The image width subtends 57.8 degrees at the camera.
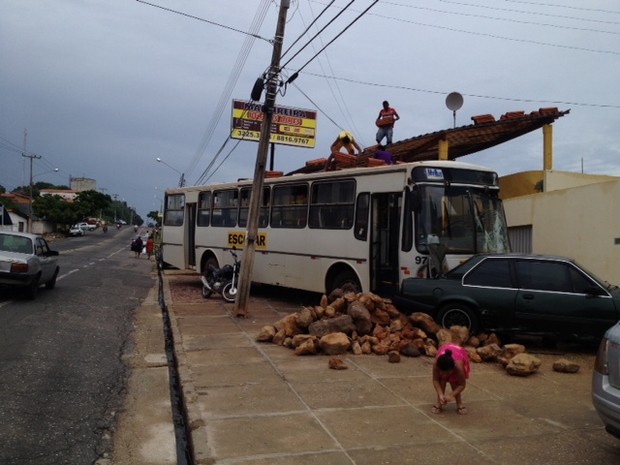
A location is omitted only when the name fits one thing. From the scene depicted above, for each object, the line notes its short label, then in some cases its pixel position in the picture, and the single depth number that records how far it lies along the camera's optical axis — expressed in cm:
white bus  967
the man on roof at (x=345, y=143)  1444
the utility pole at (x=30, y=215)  5797
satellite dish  1581
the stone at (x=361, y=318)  858
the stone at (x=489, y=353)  771
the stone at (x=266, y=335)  905
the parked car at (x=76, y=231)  7813
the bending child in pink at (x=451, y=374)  545
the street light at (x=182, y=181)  4806
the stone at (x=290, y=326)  889
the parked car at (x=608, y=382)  413
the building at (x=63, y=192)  13275
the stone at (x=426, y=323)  847
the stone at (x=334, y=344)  810
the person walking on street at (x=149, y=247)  3712
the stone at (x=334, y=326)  857
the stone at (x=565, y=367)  719
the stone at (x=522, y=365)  699
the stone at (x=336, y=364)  732
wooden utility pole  1148
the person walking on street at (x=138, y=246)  3856
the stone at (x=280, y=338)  886
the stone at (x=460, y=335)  808
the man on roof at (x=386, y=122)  1482
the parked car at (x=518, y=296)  785
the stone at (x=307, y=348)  809
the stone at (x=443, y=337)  792
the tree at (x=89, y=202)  7294
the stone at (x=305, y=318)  888
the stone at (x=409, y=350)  809
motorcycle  1364
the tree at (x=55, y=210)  7006
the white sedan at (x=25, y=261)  1196
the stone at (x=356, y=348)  820
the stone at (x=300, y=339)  838
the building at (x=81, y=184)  15850
